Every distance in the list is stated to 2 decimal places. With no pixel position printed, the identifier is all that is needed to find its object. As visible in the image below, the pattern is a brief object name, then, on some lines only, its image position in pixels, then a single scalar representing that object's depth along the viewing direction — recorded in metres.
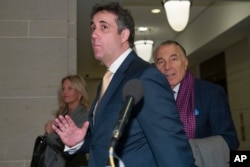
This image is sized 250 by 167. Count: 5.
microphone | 0.72
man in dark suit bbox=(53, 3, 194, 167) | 1.07
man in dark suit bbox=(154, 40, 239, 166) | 1.64
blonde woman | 2.21
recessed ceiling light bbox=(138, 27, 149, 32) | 6.42
